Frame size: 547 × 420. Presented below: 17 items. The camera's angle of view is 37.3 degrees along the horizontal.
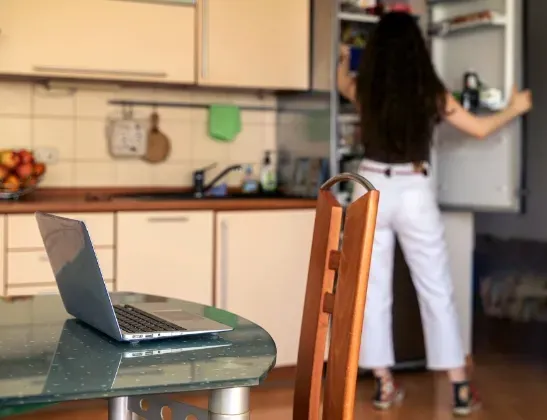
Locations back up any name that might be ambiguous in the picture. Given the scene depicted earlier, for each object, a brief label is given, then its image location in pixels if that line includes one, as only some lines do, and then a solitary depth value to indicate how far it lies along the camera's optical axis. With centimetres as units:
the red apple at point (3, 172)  324
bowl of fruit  325
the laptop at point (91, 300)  122
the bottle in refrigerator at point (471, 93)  351
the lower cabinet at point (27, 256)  302
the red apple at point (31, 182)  331
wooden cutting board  373
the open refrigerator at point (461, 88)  340
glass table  98
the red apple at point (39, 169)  333
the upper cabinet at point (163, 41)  324
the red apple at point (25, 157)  331
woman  311
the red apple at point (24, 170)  329
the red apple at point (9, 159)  327
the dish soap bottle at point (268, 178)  396
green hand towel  386
